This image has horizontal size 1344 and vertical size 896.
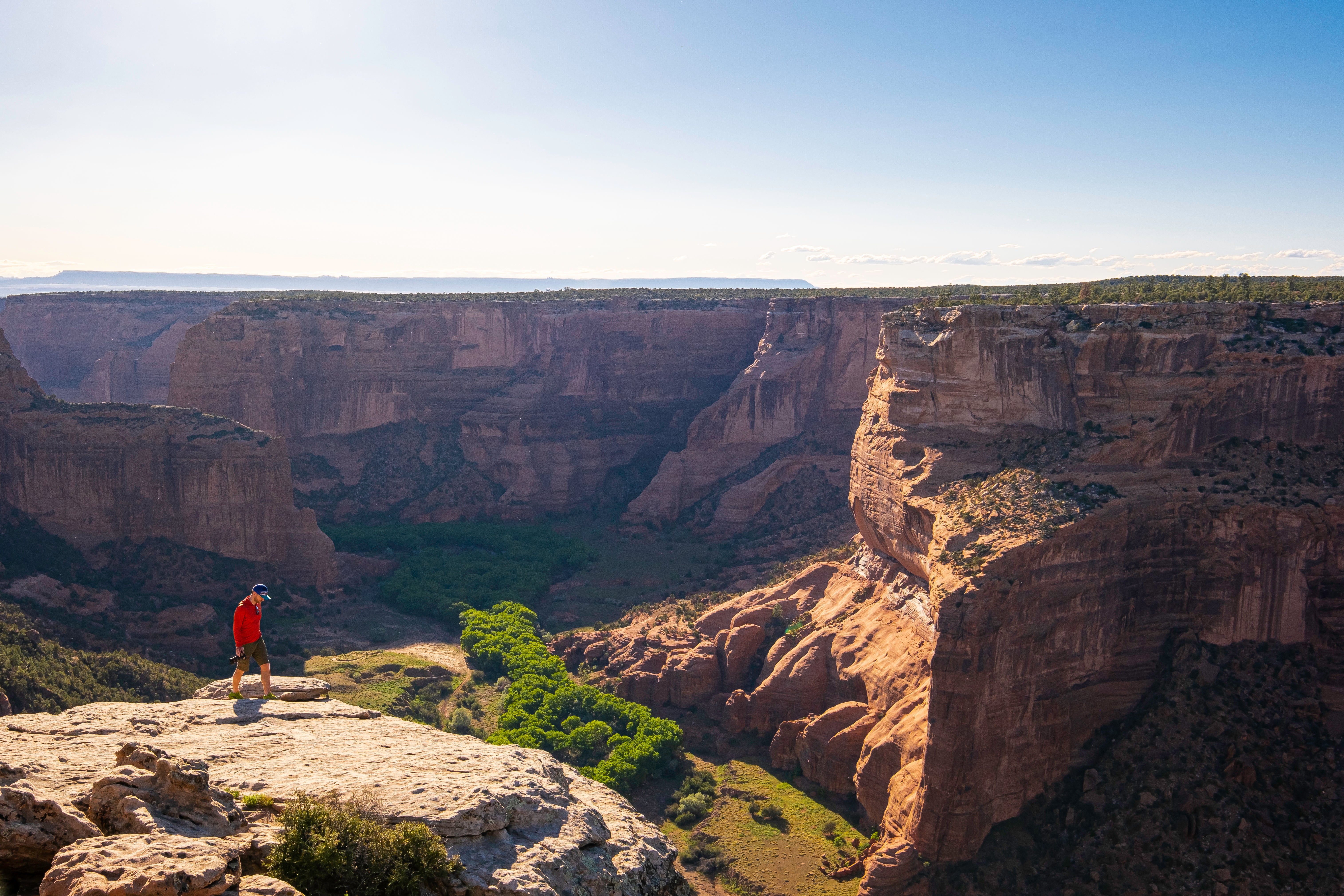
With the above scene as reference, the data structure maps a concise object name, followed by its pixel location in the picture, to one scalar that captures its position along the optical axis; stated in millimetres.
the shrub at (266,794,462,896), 11250
